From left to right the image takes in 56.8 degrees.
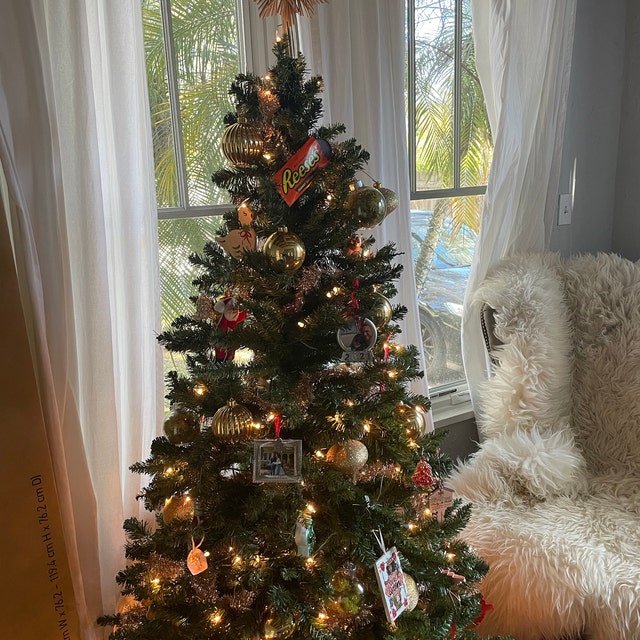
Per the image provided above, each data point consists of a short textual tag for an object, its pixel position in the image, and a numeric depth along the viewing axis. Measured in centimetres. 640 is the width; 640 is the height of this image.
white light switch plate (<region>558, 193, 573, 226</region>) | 207
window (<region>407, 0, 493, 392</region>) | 181
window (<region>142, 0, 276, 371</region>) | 138
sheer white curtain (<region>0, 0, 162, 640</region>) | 106
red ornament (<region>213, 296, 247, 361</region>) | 97
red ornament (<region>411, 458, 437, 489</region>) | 111
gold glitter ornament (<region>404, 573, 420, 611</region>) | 94
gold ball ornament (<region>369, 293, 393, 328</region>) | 99
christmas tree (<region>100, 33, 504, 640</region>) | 91
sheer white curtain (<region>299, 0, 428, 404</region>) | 141
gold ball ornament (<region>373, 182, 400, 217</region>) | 106
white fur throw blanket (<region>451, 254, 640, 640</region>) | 128
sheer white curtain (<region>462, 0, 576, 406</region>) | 173
